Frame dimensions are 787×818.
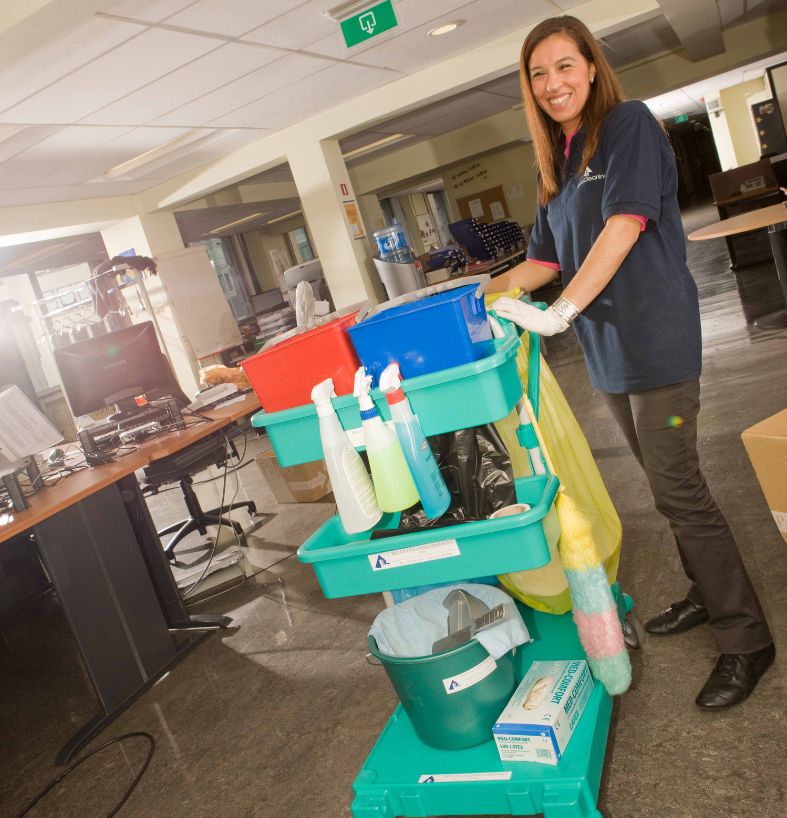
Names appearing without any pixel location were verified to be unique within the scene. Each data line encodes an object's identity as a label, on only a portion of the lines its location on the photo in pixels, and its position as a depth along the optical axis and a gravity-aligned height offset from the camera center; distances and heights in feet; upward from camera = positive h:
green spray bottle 4.34 -0.96
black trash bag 5.16 -1.43
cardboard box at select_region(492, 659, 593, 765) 4.72 -3.03
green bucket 4.94 -2.81
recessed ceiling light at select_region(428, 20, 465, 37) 15.43 +5.06
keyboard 11.30 -0.70
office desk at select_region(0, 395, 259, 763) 8.13 -2.19
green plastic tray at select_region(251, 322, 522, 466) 4.23 -0.69
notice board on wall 38.22 +2.90
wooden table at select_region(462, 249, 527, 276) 23.59 -0.16
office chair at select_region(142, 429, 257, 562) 11.42 -1.72
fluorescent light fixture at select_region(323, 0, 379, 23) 12.14 +4.81
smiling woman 4.86 -0.46
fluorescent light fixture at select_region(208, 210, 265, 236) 35.33 +5.68
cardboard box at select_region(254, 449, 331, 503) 14.53 -3.07
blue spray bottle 4.26 -0.95
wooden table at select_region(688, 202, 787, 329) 14.68 -0.92
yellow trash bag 6.01 -2.13
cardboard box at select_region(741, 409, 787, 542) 5.74 -2.18
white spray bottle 4.50 -1.01
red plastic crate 4.67 -0.28
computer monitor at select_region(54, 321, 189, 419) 11.41 +0.15
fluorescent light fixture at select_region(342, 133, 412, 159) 29.35 +6.01
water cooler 19.30 +0.67
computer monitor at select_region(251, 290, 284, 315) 28.96 +1.20
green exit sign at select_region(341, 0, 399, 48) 12.84 +4.73
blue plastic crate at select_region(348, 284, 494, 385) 4.23 -0.30
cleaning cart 4.27 -1.67
